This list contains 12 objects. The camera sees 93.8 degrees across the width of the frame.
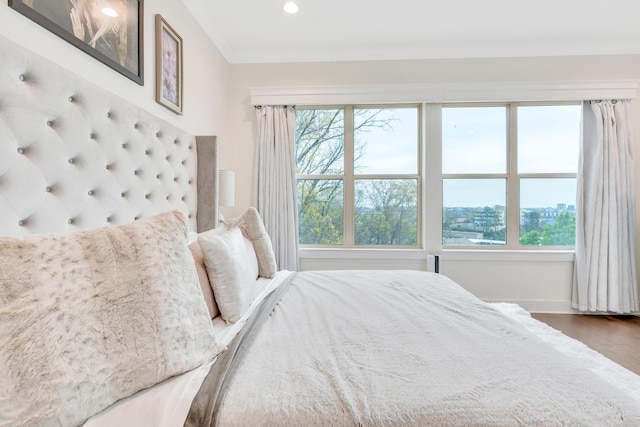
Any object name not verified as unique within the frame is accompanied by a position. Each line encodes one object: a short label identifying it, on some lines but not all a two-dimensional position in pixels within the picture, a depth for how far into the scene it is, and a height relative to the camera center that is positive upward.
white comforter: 0.68 -0.43
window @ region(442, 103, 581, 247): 3.08 +0.42
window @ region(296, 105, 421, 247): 3.18 +0.41
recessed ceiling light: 2.30 +1.61
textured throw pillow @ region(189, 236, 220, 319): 1.21 -0.29
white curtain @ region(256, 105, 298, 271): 2.95 +0.31
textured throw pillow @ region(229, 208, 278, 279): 1.87 -0.16
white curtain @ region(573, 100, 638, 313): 2.78 -0.01
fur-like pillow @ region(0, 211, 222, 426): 0.58 -0.25
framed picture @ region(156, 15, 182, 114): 1.81 +0.94
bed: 0.64 -0.37
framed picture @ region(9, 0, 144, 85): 1.10 +0.80
